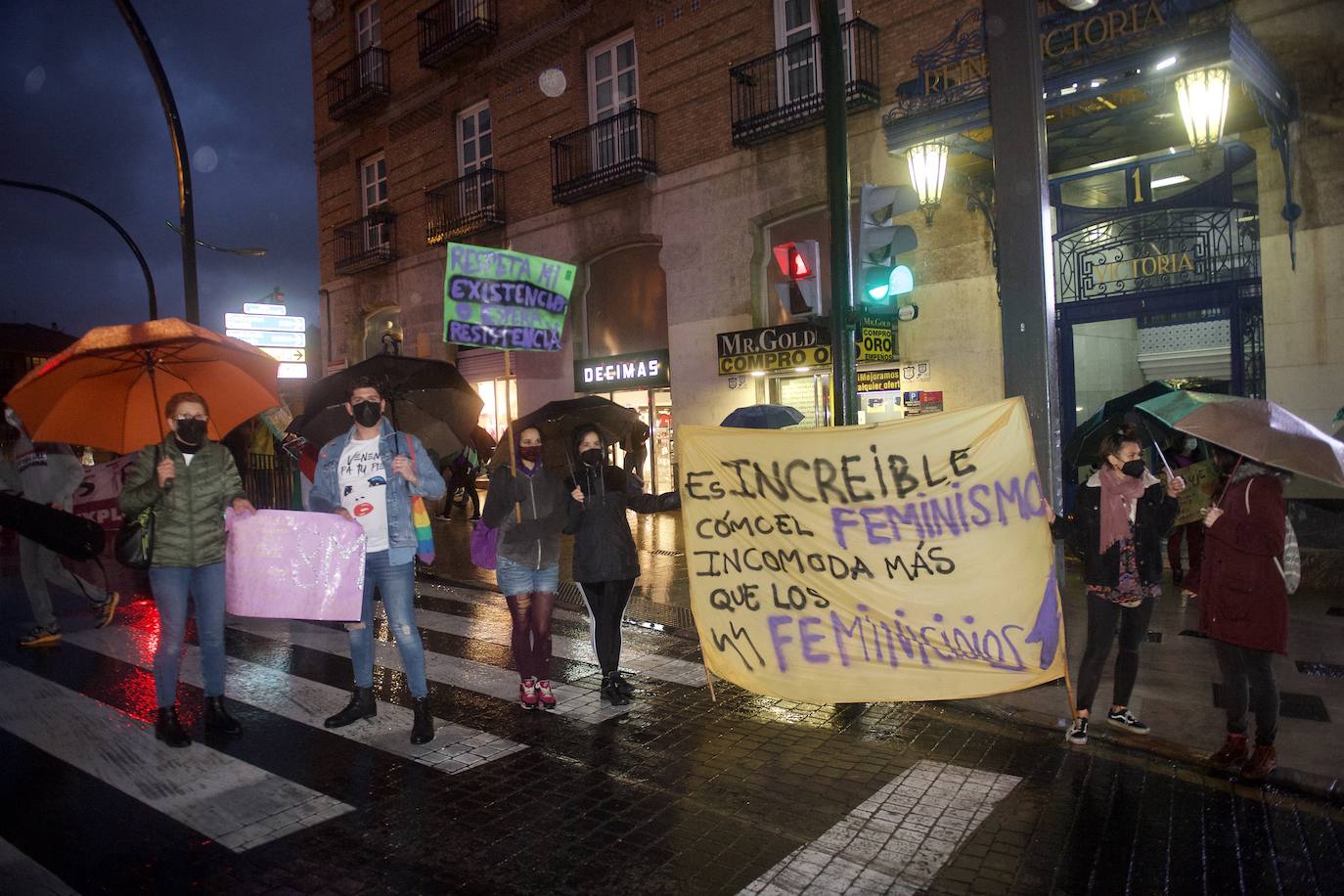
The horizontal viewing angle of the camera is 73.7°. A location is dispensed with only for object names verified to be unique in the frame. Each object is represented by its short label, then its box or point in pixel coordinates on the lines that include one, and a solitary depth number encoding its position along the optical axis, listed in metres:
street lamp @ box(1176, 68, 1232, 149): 8.67
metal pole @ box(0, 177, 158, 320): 16.88
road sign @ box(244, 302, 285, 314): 27.23
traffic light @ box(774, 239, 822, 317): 7.64
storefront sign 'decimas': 17.48
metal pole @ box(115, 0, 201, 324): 11.40
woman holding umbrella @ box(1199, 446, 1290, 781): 4.64
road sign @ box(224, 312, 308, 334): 26.42
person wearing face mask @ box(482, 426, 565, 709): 5.84
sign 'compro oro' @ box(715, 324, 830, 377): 13.48
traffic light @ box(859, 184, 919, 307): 7.47
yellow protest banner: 5.18
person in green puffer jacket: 5.17
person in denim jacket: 5.35
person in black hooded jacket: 5.94
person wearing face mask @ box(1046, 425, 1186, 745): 5.04
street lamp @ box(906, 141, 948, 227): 11.00
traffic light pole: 7.29
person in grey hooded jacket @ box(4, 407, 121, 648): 7.71
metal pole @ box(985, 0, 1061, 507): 5.95
